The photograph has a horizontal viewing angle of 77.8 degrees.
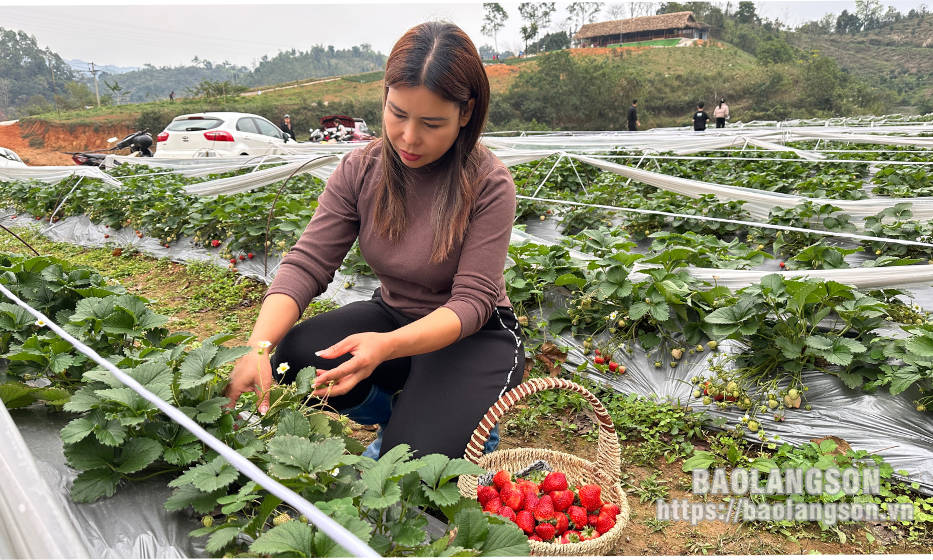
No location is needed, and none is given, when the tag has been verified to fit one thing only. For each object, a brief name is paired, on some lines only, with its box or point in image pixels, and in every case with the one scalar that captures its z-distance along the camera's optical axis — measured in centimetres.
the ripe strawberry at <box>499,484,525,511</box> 150
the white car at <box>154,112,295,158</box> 883
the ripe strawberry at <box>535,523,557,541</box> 144
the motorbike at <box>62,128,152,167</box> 968
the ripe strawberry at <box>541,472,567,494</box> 162
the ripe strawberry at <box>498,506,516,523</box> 147
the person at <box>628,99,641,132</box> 1658
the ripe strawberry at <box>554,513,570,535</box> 150
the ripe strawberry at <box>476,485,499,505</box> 154
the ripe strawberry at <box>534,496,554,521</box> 150
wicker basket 137
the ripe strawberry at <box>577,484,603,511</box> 155
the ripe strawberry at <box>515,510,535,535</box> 143
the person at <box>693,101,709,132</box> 1391
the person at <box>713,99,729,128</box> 1562
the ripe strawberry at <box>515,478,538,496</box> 160
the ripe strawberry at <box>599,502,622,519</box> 153
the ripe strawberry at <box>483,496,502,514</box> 148
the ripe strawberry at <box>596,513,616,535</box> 149
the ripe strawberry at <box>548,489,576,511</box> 155
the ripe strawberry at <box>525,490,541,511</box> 153
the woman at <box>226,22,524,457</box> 138
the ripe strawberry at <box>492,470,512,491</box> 158
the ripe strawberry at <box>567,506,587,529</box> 152
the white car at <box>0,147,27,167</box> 1148
